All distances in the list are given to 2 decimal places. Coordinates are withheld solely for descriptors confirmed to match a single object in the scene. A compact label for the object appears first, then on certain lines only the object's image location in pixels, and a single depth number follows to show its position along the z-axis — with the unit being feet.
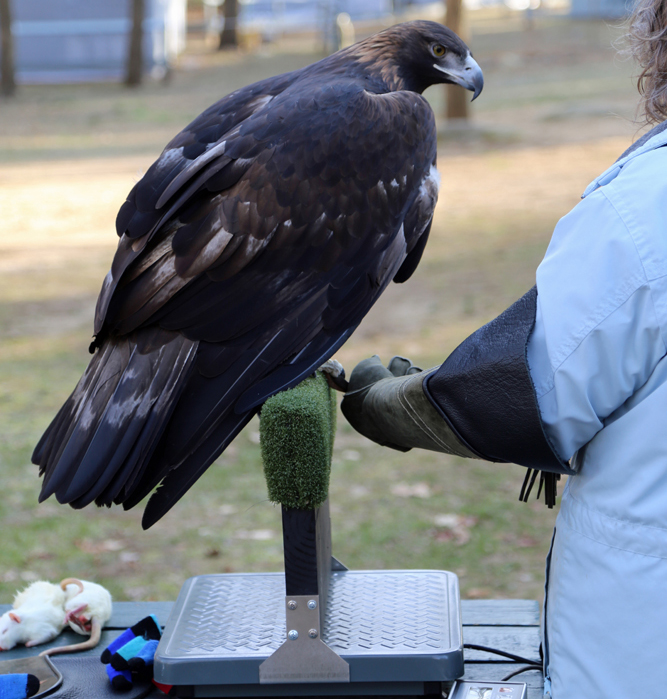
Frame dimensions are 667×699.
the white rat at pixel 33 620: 7.73
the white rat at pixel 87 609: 7.94
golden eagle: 6.70
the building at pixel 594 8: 92.73
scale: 6.49
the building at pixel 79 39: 73.20
